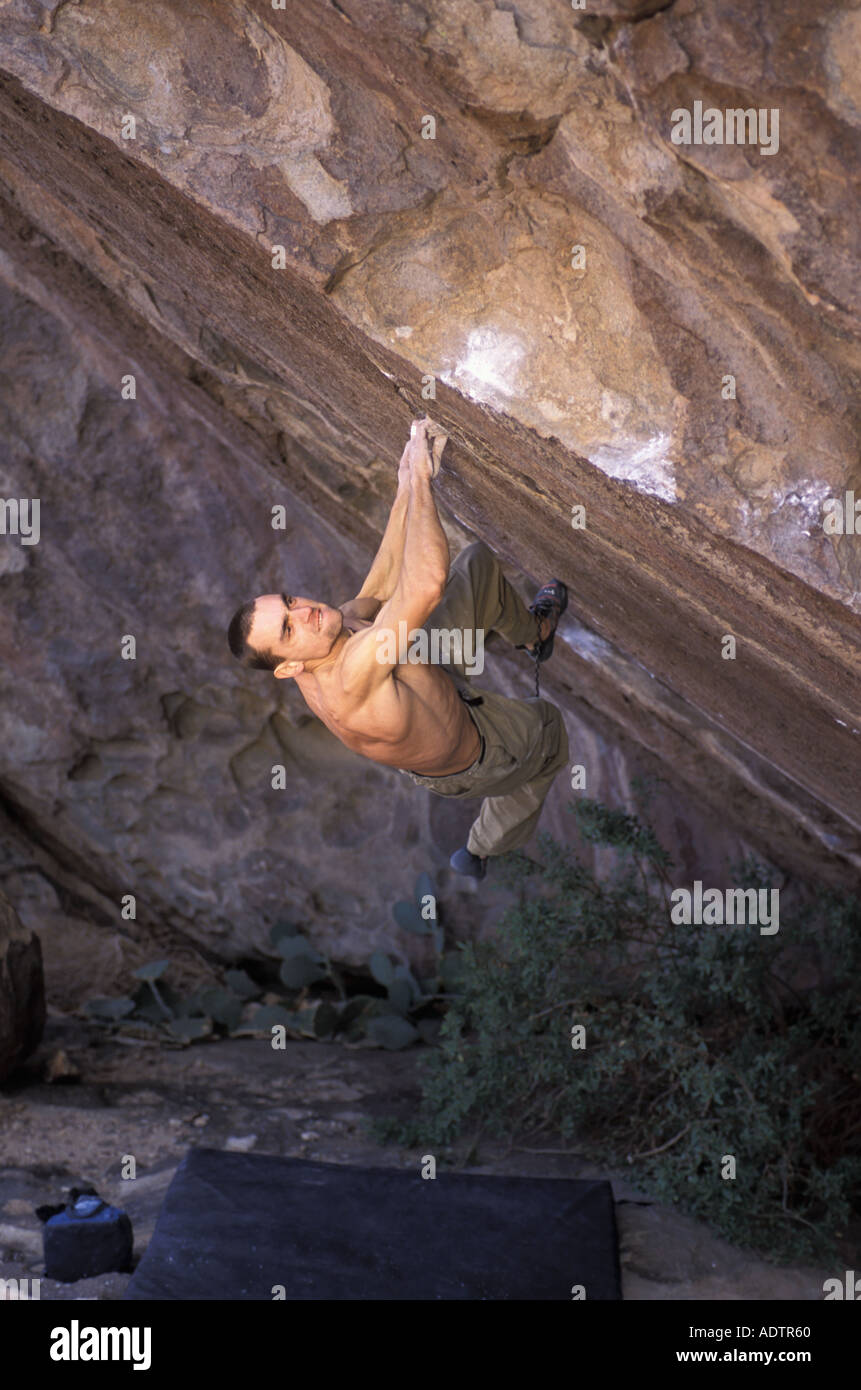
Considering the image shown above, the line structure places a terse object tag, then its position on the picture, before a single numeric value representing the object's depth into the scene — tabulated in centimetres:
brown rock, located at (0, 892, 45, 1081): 512
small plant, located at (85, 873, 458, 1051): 590
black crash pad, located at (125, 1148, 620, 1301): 365
